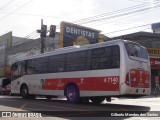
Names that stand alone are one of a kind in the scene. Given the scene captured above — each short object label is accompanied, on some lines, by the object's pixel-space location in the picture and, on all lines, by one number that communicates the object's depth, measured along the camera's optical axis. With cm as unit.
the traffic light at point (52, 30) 2858
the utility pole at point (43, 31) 2901
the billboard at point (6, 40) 5688
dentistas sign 3753
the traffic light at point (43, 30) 2903
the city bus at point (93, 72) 1447
